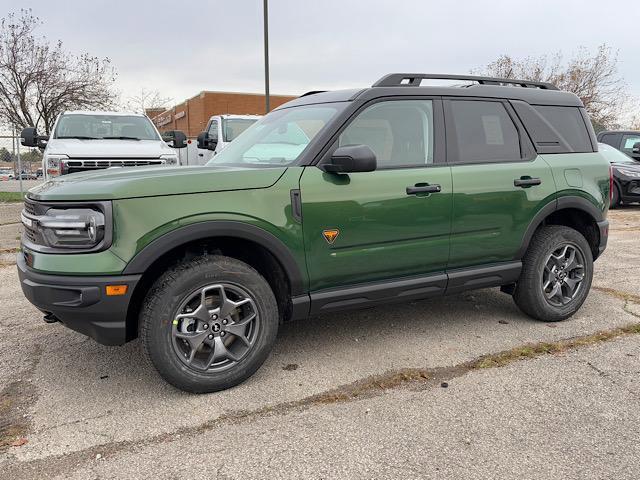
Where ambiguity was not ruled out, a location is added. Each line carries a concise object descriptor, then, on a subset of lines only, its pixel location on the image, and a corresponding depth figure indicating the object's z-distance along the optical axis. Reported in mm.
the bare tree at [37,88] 18141
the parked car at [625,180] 11719
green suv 2756
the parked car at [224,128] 10719
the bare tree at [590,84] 28922
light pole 13492
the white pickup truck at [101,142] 7484
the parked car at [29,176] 17481
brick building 30641
